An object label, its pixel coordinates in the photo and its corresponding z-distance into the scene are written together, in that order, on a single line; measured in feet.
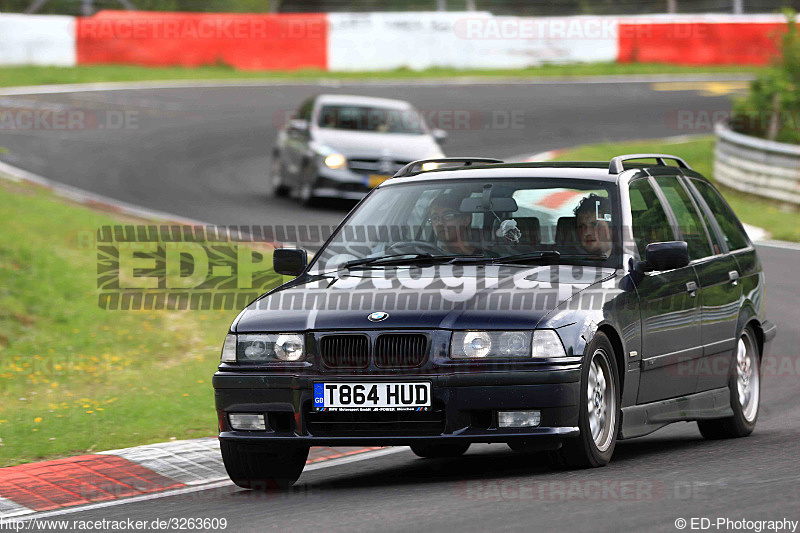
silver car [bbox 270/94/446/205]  133.18
